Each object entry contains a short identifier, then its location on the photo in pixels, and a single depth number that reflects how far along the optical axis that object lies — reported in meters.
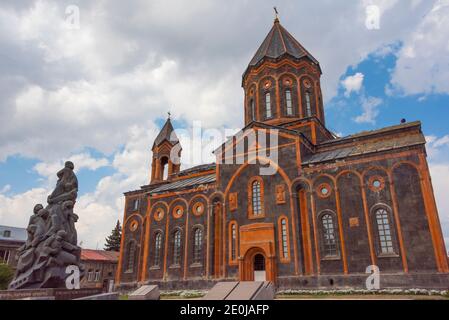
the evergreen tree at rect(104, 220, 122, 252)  56.50
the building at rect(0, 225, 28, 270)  38.31
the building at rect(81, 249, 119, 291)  43.12
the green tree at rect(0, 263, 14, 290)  26.77
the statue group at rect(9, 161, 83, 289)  11.54
